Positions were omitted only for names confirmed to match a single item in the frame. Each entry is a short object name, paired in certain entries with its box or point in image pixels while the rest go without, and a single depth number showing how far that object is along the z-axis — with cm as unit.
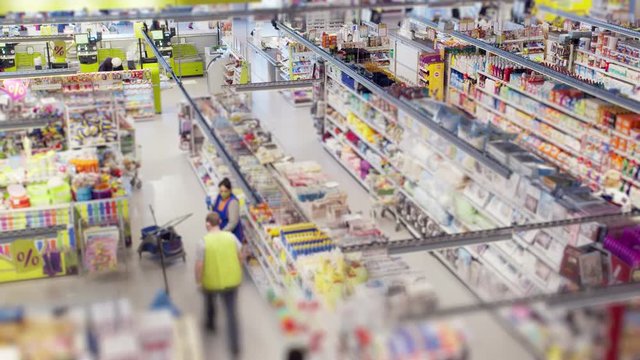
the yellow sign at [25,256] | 1011
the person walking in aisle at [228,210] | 1016
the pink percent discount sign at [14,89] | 1296
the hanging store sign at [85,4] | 719
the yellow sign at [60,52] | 2125
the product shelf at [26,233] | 968
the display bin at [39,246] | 1010
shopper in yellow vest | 808
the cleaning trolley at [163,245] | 1059
